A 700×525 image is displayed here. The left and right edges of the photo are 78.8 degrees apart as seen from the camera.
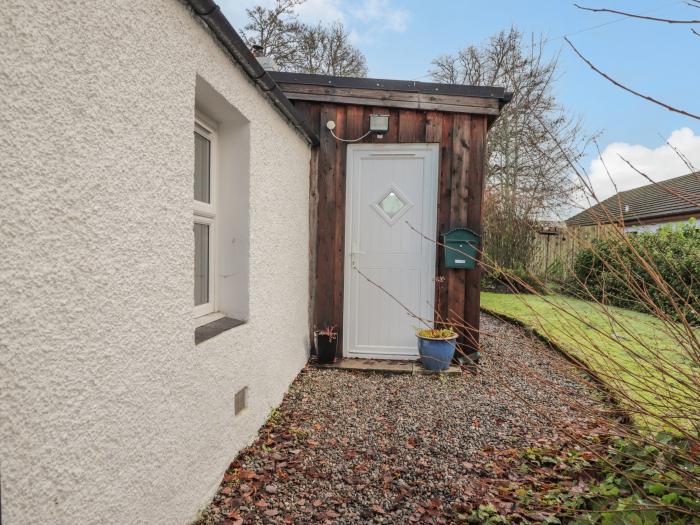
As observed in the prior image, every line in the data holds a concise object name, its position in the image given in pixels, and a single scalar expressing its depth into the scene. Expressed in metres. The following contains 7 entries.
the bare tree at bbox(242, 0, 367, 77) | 12.38
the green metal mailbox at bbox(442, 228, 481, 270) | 5.00
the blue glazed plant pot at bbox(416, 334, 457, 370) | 4.85
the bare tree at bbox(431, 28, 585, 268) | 11.84
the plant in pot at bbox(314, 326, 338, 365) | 5.07
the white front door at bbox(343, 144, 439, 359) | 5.24
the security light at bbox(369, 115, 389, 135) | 5.12
